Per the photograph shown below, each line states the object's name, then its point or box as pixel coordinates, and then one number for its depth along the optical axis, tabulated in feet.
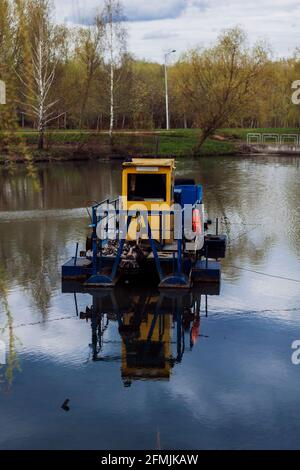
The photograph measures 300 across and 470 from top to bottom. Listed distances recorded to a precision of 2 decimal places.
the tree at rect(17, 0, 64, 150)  168.14
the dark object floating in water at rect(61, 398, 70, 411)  36.24
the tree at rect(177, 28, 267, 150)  224.53
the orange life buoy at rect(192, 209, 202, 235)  63.93
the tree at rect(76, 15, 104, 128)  205.46
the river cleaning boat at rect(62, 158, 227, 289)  58.85
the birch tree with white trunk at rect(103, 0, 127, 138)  201.98
